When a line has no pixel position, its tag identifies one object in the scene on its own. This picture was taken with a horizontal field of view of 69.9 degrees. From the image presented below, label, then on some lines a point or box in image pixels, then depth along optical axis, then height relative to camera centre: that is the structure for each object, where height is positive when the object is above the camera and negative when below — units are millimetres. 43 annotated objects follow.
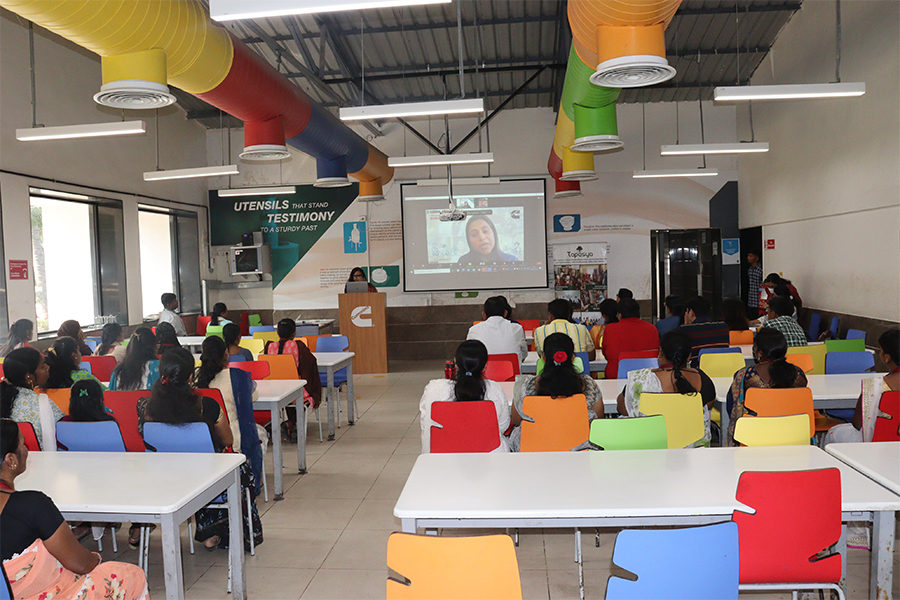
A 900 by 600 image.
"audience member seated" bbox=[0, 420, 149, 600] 2057 -876
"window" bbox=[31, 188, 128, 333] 8258 +321
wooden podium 10297 -847
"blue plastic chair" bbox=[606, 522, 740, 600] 1899 -891
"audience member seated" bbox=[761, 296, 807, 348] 5699 -543
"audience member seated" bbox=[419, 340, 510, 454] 3705 -682
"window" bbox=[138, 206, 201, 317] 10695 +387
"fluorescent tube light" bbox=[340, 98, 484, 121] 5512 +1420
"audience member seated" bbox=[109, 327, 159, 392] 4496 -613
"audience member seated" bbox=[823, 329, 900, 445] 3578 -715
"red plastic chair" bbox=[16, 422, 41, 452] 3459 -820
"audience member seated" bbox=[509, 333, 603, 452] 3631 -631
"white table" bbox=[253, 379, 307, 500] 4621 -914
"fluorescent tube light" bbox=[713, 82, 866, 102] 5602 +1511
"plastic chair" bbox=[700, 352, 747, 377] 5156 -795
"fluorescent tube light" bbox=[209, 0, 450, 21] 3002 +1272
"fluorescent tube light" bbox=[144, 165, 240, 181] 8648 +1429
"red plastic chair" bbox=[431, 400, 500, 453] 3547 -864
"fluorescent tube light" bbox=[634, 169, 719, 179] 9695 +1396
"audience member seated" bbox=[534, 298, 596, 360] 5910 -558
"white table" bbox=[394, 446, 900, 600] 2320 -864
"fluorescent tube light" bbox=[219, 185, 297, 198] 10531 +1419
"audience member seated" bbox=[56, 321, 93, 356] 6129 -483
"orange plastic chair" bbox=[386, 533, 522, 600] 1875 -872
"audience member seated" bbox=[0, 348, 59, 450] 3564 -645
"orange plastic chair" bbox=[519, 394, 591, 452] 3520 -851
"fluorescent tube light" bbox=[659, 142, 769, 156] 8039 +1458
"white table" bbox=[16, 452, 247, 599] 2535 -877
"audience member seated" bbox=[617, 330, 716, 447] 3742 -663
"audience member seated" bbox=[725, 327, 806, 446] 3783 -650
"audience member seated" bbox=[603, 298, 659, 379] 5969 -658
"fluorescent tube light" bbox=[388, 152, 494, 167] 8086 +1418
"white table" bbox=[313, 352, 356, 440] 6211 -925
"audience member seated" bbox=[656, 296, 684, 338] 6984 -568
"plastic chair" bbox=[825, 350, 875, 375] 5203 -820
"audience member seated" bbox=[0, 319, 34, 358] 6211 -517
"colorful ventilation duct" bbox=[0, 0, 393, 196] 3260 +1400
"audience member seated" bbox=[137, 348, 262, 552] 3463 -703
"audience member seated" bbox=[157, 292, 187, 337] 8750 -421
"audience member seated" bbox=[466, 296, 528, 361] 6141 -621
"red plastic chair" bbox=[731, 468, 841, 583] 2258 -925
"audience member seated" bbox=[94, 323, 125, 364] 6121 -592
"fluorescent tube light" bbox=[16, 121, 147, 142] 6285 +1495
